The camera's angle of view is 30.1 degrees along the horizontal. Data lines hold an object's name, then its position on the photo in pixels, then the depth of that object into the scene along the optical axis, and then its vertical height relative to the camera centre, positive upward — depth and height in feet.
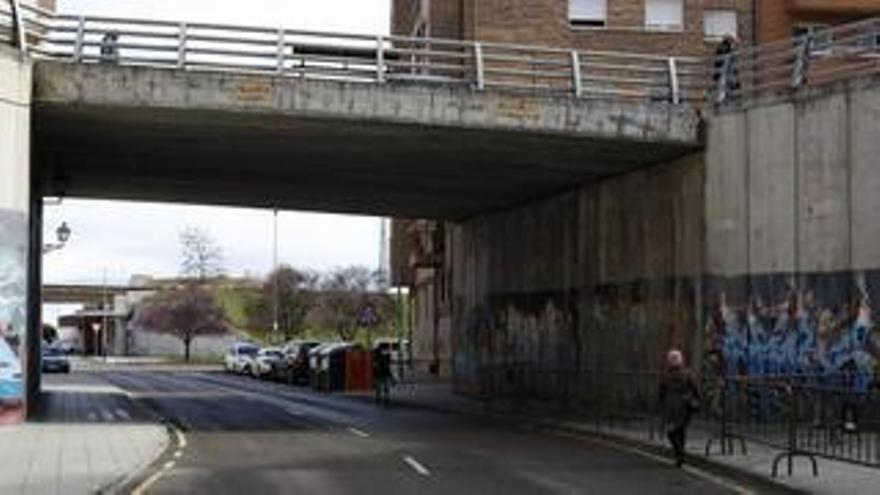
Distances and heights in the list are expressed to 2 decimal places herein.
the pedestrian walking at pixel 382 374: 141.69 -7.51
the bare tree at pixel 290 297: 367.25 -2.21
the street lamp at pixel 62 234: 169.89 +5.44
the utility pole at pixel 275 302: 363.44 -3.31
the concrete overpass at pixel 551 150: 93.35 +9.32
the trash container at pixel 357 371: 178.40 -9.11
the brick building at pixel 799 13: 188.24 +32.35
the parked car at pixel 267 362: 224.94 -10.69
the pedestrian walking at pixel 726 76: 103.60 +13.84
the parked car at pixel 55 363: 252.83 -12.08
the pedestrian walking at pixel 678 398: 72.49 -4.88
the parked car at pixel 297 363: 203.31 -9.63
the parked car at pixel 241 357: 257.96 -11.55
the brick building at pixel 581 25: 174.29 +28.97
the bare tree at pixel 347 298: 346.54 -2.21
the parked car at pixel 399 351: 216.13 -8.89
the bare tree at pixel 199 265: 396.37 +5.24
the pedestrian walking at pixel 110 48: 98.37 +14.49
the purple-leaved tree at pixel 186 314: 378.73 -6.60
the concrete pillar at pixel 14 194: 90.84 +5.12
